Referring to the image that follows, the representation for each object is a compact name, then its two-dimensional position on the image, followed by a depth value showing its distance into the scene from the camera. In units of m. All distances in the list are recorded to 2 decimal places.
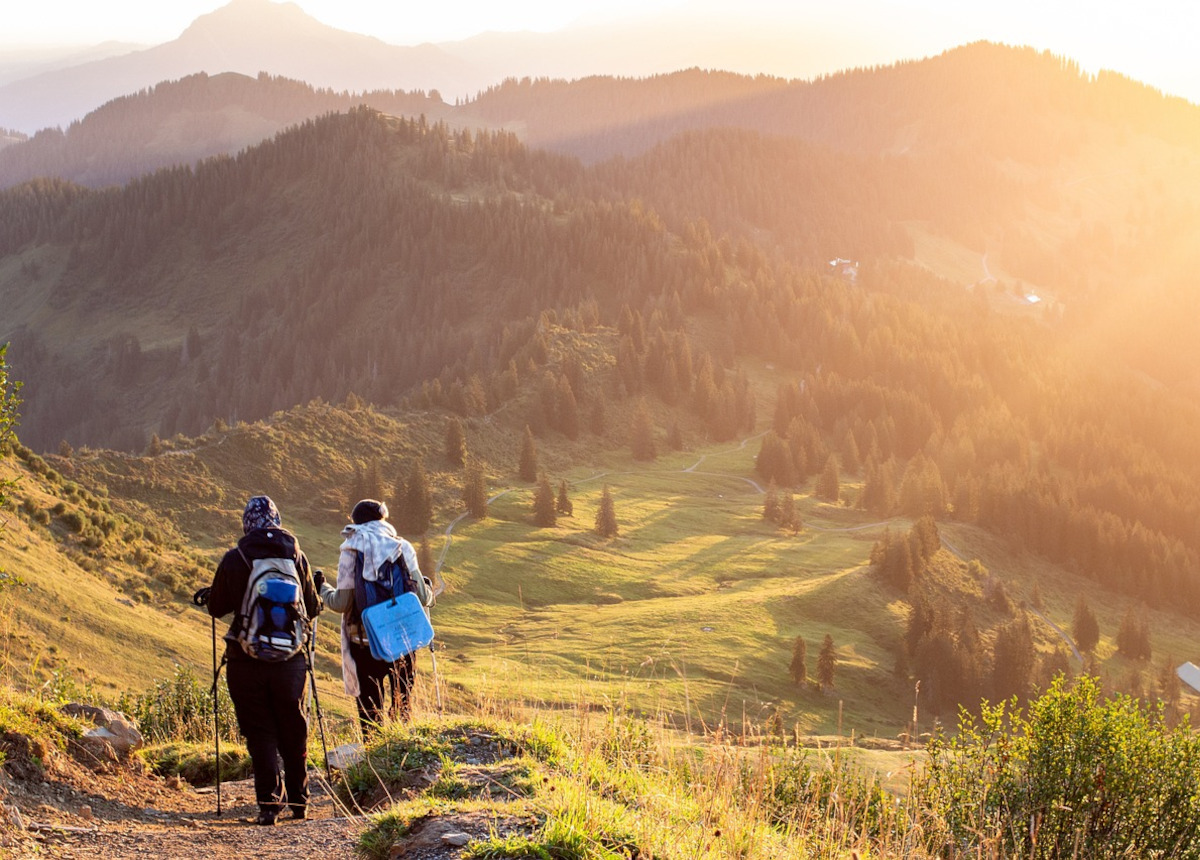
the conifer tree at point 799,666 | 76.19
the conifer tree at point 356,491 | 95.56
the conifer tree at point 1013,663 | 88.38
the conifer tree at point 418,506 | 95.75
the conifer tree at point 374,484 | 96.41
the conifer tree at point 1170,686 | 95.06
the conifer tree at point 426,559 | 79.56
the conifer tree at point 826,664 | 76.75
